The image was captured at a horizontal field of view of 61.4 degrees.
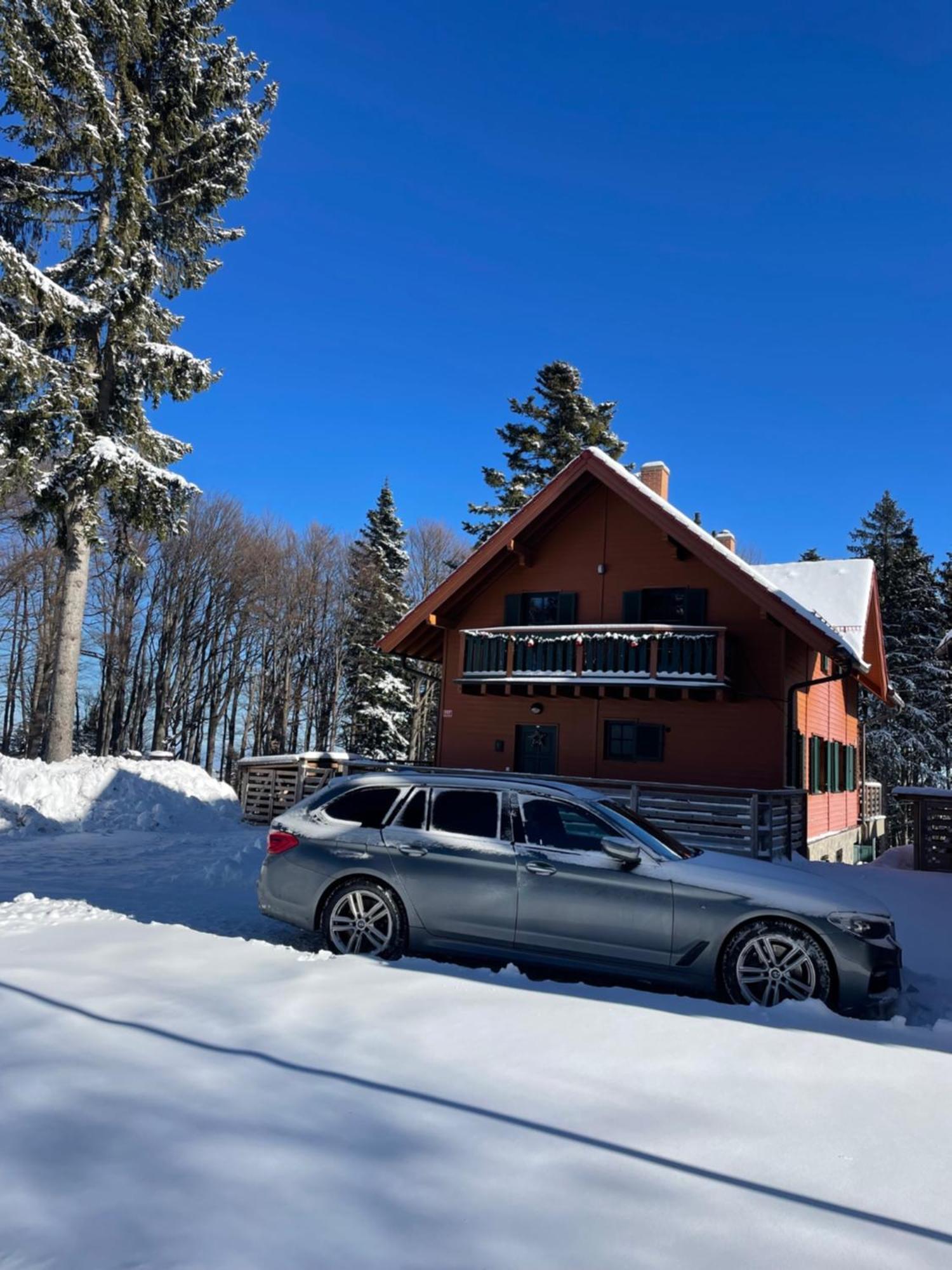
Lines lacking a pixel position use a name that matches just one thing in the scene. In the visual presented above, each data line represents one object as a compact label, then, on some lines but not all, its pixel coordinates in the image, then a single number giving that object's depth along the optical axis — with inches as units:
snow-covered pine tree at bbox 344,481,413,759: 1385.3
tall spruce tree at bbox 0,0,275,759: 687.1
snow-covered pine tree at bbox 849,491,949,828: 1398.9
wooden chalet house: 674.8
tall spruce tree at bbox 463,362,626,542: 1278.3
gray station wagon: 218.4
